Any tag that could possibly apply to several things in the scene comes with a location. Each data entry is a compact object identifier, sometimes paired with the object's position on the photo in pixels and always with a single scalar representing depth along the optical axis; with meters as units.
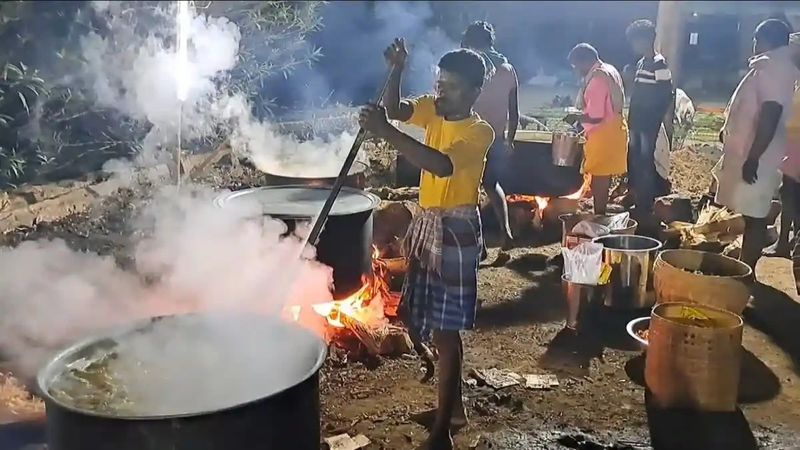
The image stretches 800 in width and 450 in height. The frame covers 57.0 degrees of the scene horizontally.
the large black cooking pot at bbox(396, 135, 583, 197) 8.04
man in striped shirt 7.37
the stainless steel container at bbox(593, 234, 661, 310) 5.65
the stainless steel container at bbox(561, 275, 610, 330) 5.39
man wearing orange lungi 6.91
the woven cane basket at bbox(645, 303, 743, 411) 4.15
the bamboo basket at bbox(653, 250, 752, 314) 4.89
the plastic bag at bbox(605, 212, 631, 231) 6.30
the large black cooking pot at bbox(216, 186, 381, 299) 4.90
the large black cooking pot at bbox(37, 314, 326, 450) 2.40
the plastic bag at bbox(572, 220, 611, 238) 6.19
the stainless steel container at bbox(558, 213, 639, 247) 6.43
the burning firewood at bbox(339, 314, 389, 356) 4.92
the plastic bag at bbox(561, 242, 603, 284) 5.42
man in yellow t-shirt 3.45
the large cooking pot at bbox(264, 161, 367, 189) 5.94
